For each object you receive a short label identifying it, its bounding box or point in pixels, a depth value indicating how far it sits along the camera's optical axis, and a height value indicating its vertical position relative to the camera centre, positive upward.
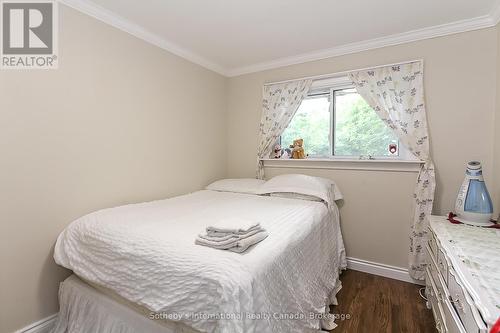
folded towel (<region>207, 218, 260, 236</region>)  1.21 -0.35
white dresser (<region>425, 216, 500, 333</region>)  0.84 -0.49
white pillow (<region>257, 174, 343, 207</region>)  2.29 -0.27
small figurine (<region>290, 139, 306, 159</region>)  2.90 +0.14
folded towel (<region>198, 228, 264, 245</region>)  1.17 -0.40
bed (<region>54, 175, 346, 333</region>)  0.99 -0.57
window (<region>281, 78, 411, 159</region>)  2.53 +0.41
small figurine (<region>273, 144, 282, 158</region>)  3.11 +0.13
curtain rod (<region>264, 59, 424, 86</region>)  2.29 +0.98
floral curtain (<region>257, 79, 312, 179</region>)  2.85 +0.65
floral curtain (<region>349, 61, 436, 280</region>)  2.18 +0.42
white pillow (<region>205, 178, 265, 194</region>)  2.69 -0.30
